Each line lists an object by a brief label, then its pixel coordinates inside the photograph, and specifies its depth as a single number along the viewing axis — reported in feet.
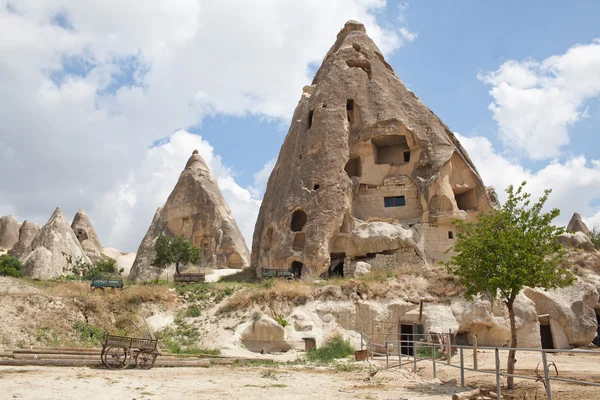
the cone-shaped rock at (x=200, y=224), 138.82
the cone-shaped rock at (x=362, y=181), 97.30
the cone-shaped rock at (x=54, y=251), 111.75
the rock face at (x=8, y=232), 183.21
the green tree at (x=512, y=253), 38.75
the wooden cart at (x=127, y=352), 42.27
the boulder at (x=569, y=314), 74.13
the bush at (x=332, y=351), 56.34
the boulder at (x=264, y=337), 61.82
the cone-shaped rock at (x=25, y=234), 161.01
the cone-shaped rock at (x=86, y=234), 166.20
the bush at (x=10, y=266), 100.32
